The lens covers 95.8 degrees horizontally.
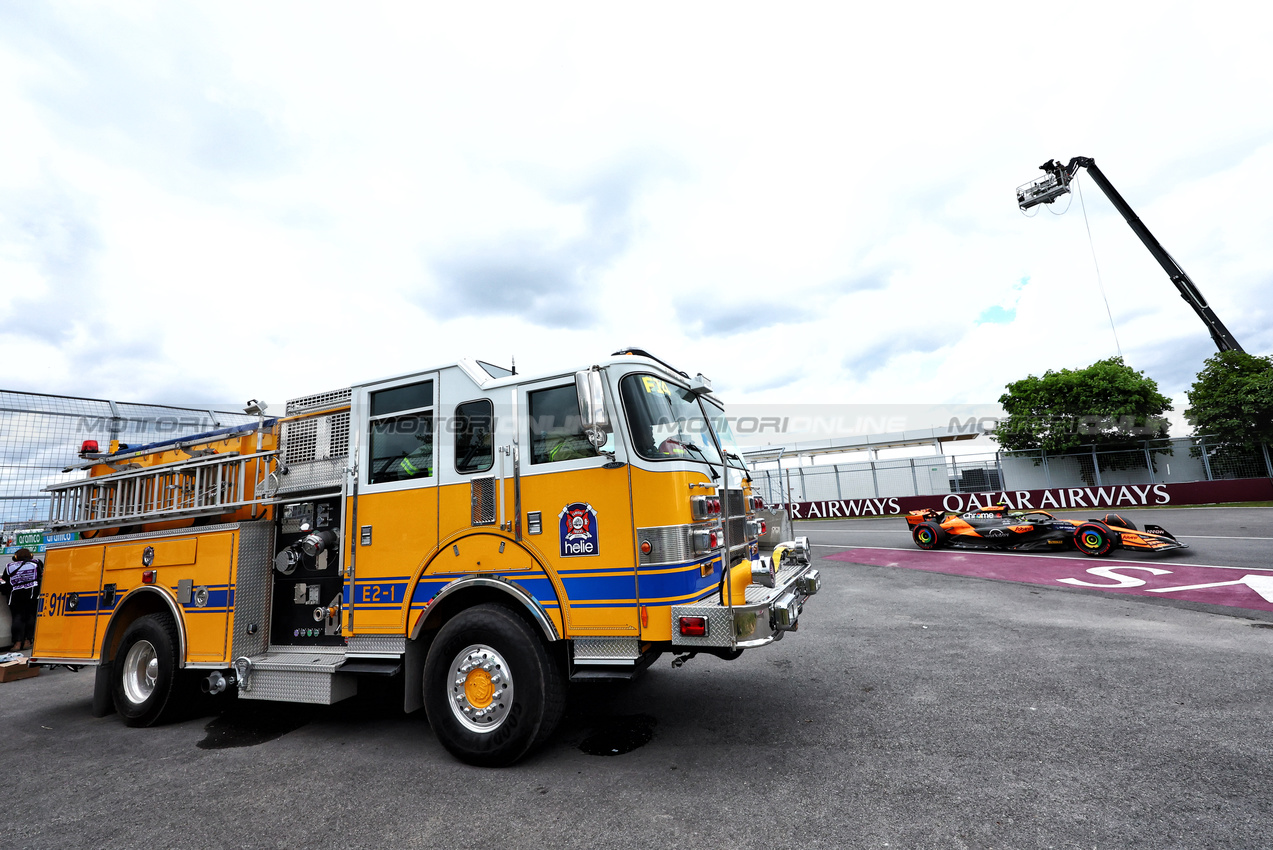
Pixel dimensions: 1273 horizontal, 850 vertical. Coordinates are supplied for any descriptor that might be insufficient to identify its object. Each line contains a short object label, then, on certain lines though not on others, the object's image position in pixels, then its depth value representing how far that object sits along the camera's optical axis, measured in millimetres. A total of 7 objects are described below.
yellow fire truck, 3828
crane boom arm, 26375
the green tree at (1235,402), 23531
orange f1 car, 11430
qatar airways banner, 20484
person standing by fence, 8883
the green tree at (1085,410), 27969
